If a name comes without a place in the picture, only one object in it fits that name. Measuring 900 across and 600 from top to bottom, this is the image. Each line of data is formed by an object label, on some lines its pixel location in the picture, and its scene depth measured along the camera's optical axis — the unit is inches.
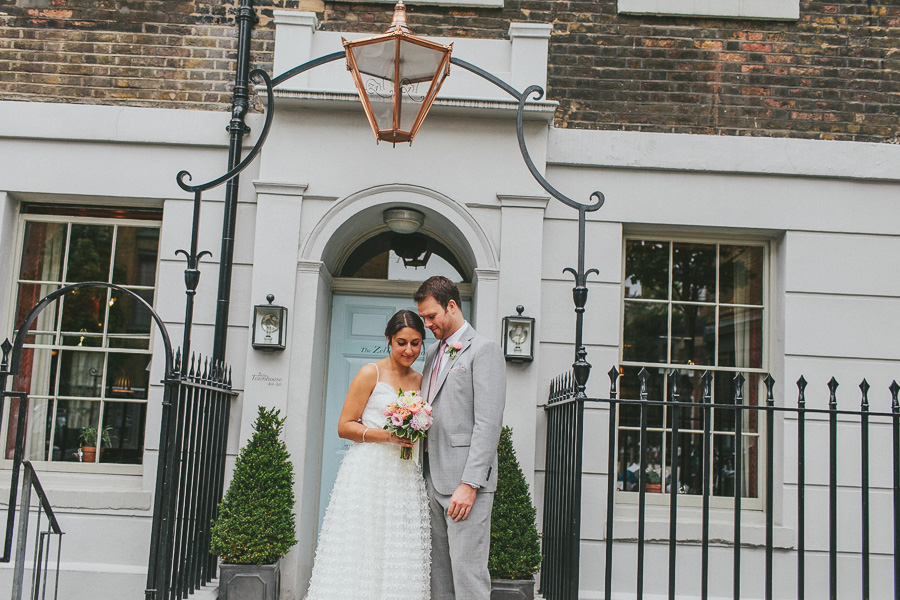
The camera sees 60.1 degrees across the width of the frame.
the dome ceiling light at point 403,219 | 243.4
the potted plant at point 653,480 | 246.4
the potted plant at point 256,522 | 199.3
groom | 158.2
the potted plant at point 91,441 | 243.8
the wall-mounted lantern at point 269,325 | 226.8
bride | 162.1
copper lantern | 181.2
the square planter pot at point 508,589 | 196.5
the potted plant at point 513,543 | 197.2
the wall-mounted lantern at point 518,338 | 226.7
